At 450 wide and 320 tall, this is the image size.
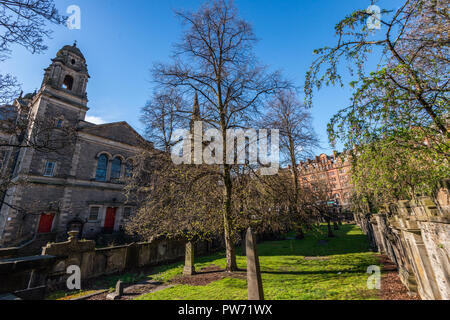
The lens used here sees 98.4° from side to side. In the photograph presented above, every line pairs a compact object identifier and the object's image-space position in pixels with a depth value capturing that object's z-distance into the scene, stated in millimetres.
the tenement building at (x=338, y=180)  56425
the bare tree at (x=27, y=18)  4883
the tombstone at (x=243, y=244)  14727
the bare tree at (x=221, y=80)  9836
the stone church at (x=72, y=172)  18297
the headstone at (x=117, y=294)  7617
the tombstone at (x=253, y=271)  4676
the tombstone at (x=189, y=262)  10258
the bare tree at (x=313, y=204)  14055
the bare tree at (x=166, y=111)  10008
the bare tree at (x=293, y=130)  10477
